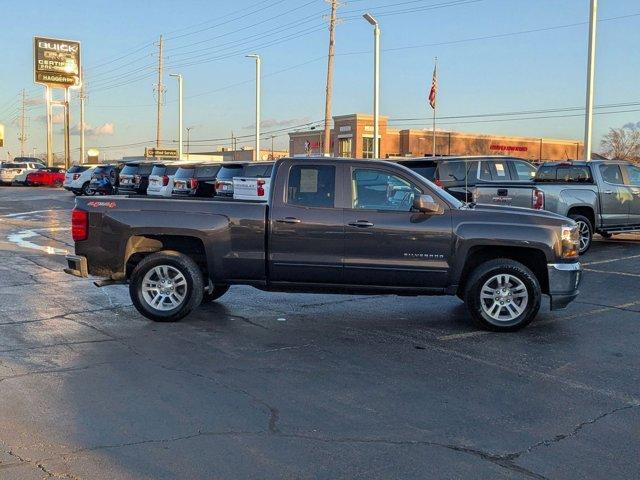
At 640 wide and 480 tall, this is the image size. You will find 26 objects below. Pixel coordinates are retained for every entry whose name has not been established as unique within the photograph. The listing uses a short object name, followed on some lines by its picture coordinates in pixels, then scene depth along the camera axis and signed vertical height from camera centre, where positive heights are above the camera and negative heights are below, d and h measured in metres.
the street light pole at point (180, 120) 54.25 +5.38
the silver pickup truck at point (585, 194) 13.43 -0.05
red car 46.16 +0.33
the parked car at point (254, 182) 19.52 +0.13
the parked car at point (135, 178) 27.53 +0.27
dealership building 70.12 +5.49
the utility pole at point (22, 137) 124.69 +8.65
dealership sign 62.62 +11.58
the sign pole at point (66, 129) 64.00 +5.22
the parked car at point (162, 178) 24.73 +0.26
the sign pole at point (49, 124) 64.12 +5.74
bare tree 84.00 +5.86
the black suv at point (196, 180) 23.39 +0.19
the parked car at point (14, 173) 46.91 +0.65
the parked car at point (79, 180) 32.88 +0.17
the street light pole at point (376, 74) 29.06 +5.17
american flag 38.94 +5.56
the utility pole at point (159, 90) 59.97 +8.68
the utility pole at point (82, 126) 70.25 +6.28
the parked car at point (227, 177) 21.38 +0.29
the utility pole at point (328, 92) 33.56 +4.83
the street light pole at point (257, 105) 43.39 +5.43
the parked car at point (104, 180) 31.30 +0.18
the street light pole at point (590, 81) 20.20 +3.46
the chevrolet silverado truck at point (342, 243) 7.35 -0.62
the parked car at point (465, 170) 14.86 +0.46
